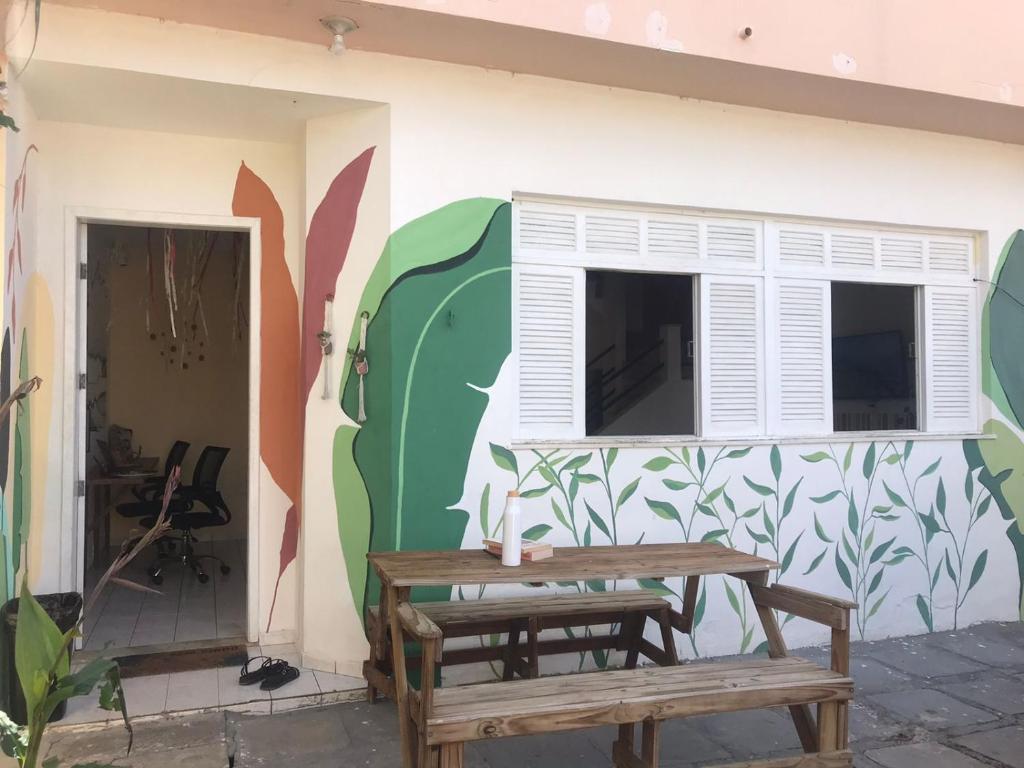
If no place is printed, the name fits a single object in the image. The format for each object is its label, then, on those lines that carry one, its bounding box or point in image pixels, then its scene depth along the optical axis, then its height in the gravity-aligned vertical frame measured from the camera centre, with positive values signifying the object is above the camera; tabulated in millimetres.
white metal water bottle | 3018 -580
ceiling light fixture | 3320 +1569
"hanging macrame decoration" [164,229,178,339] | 5203 +851
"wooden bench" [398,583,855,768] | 2375 -1059
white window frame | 4070 +711
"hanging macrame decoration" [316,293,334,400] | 3797 +212
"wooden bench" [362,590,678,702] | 3389 -1119
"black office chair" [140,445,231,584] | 5441 -934
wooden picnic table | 2787 -738
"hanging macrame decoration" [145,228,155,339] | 5975 +895
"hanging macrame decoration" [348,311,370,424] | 3736 +117
